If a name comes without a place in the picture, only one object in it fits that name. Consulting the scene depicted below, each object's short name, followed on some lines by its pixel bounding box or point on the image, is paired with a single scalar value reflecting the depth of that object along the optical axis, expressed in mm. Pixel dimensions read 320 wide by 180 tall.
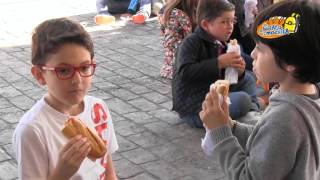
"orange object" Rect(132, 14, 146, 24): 8727
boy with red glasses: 1929
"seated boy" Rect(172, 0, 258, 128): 4273
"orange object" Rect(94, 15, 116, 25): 8570
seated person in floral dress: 5199
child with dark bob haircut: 1850
